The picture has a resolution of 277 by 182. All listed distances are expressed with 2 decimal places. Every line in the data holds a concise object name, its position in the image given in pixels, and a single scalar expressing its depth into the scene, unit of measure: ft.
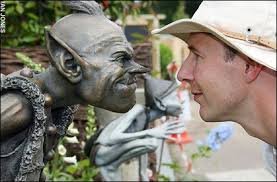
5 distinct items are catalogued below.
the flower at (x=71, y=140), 9.03
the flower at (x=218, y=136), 11.84
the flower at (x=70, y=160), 8.82
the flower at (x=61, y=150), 8.91
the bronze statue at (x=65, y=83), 4.33
